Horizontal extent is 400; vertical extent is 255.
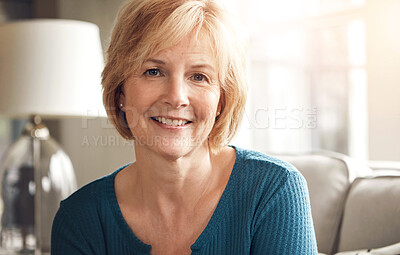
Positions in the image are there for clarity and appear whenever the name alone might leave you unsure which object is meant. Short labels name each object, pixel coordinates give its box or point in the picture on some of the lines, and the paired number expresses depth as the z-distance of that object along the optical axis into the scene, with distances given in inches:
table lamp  64.5
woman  41.8
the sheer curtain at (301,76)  80.5
